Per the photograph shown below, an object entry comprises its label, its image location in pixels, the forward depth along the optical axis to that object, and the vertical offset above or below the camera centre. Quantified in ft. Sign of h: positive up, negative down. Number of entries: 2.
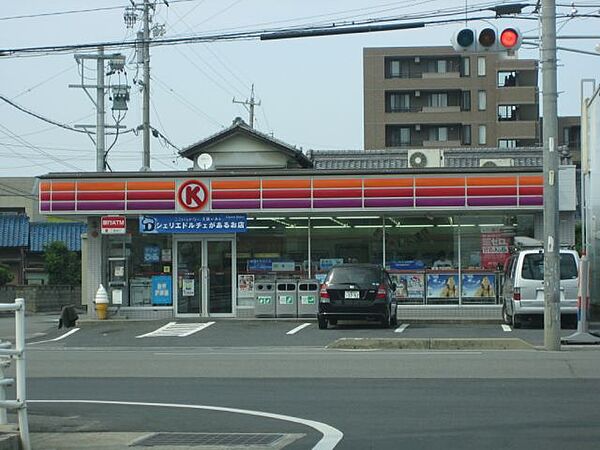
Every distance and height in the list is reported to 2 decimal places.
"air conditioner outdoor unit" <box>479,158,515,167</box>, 135.44 +14.87
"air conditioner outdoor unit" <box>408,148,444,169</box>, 126.82 +14.42
